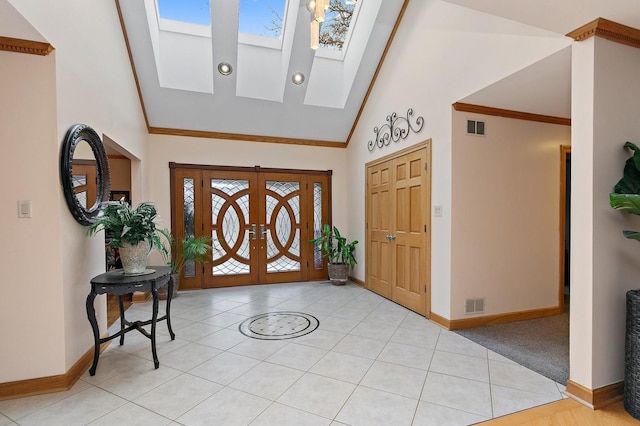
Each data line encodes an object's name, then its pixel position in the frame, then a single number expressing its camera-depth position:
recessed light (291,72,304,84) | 4.59
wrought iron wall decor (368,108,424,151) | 3.90
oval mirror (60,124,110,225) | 2.34
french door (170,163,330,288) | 5.12
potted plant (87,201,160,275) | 2.62
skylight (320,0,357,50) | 4.53
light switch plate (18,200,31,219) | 2.19
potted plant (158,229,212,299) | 4.66
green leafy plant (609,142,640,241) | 1.87
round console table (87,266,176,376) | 2.46
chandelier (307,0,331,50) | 2.08
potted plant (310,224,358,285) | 5.39
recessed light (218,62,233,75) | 4.30
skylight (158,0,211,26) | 4.05
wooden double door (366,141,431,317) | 3.73
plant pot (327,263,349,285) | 5.39
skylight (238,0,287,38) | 4.19
